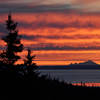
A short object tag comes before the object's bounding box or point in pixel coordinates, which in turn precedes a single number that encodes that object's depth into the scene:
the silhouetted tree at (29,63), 69.69
